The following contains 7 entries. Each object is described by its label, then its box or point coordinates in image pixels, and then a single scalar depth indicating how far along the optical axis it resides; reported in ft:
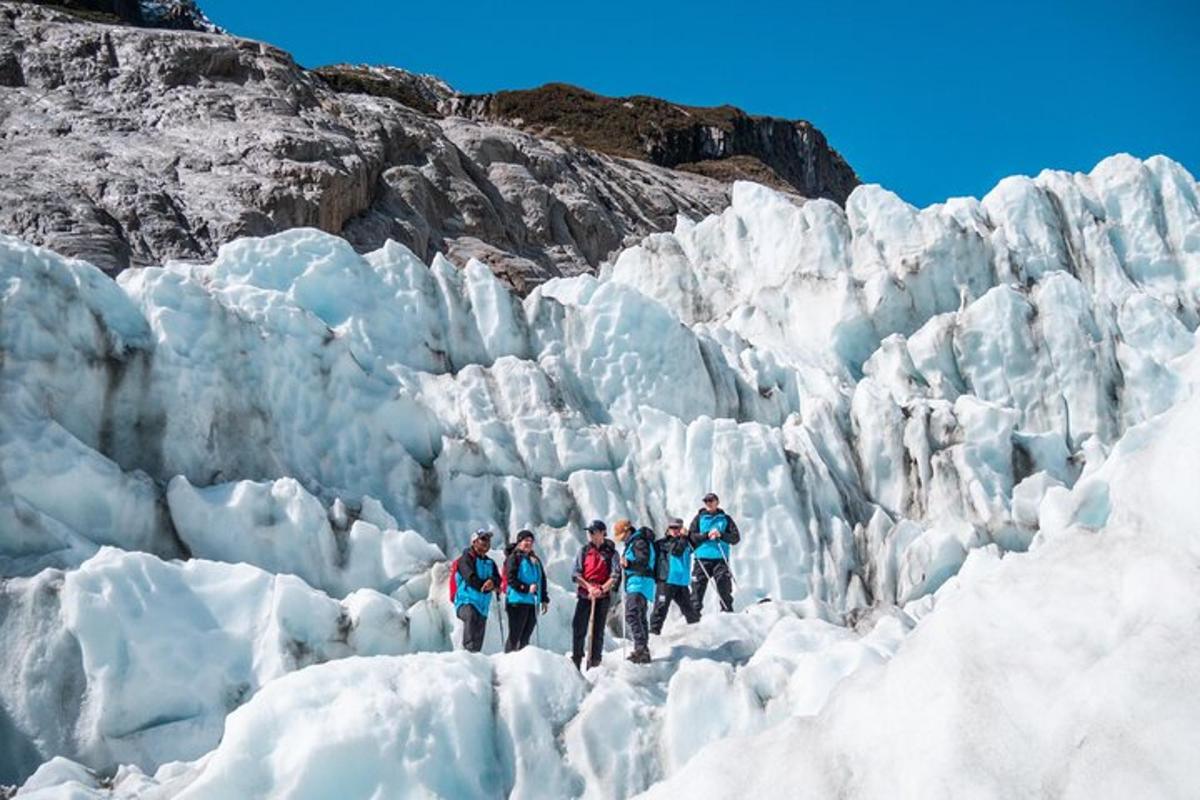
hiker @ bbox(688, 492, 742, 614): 49.85
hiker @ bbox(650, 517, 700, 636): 47.16
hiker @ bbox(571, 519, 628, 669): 41.34
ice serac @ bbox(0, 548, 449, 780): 42.55
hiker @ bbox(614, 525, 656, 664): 40.14
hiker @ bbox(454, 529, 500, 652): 44.52
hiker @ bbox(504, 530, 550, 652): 43.19
